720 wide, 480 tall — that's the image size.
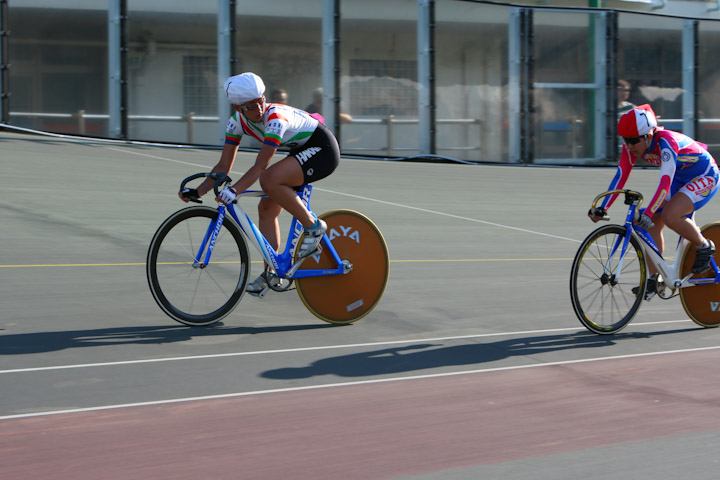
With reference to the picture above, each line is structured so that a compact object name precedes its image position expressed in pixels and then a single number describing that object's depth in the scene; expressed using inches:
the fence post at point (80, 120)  692.1
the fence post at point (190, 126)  718.5
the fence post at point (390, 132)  762.8
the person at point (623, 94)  830.5
